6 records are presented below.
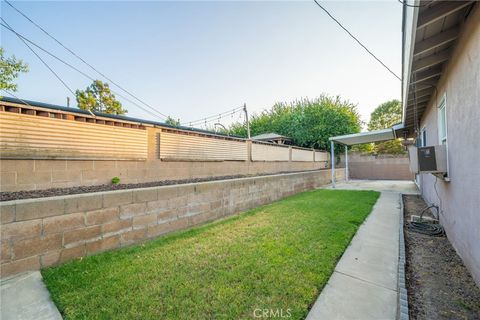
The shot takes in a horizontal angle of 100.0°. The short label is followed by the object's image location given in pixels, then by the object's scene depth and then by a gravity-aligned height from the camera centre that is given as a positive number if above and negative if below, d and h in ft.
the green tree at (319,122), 49.47 +10.90
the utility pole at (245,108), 44.39 +12.68
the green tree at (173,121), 74.43 +16.84
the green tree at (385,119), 77.87 +18.95
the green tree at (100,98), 54.64 +19.47
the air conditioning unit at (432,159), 10.94 +0.18
